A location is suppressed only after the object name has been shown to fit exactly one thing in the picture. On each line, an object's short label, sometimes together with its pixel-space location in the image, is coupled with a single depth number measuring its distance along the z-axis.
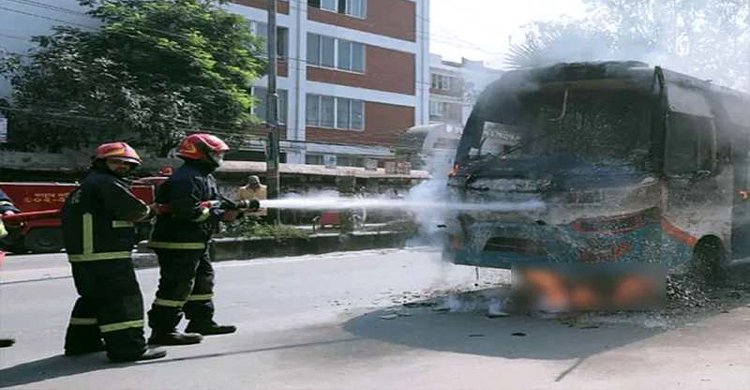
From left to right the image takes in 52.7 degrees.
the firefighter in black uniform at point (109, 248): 5.42
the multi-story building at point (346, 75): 34.09
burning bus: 6.99
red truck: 16.69
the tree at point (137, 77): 21.28
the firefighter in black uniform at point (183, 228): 5.95
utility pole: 18.16
